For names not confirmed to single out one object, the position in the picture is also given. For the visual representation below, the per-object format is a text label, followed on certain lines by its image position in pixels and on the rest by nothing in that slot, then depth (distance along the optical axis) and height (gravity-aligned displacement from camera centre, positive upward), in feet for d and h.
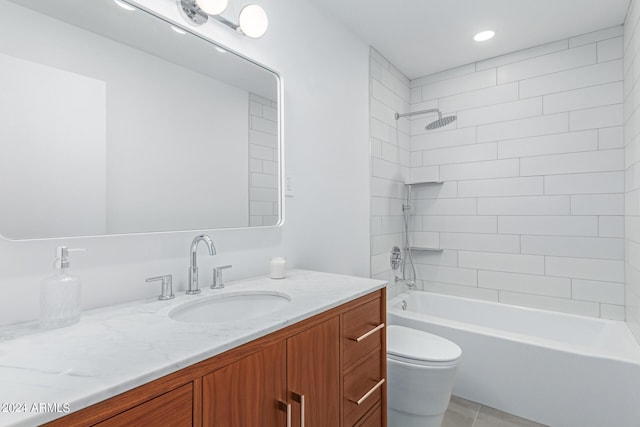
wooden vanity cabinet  1.98 -1.37
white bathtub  5.56 -2.83
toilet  5.29 -2.75
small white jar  4.76 -0.77
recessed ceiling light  7.62 +4.29
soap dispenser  2.67 -0.68
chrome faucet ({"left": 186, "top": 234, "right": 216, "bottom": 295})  3.91 -0.60
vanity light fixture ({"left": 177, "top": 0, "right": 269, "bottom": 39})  4.10 +2.67
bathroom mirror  2.95 +1.02
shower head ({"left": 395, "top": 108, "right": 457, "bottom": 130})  8.10 +2.40
